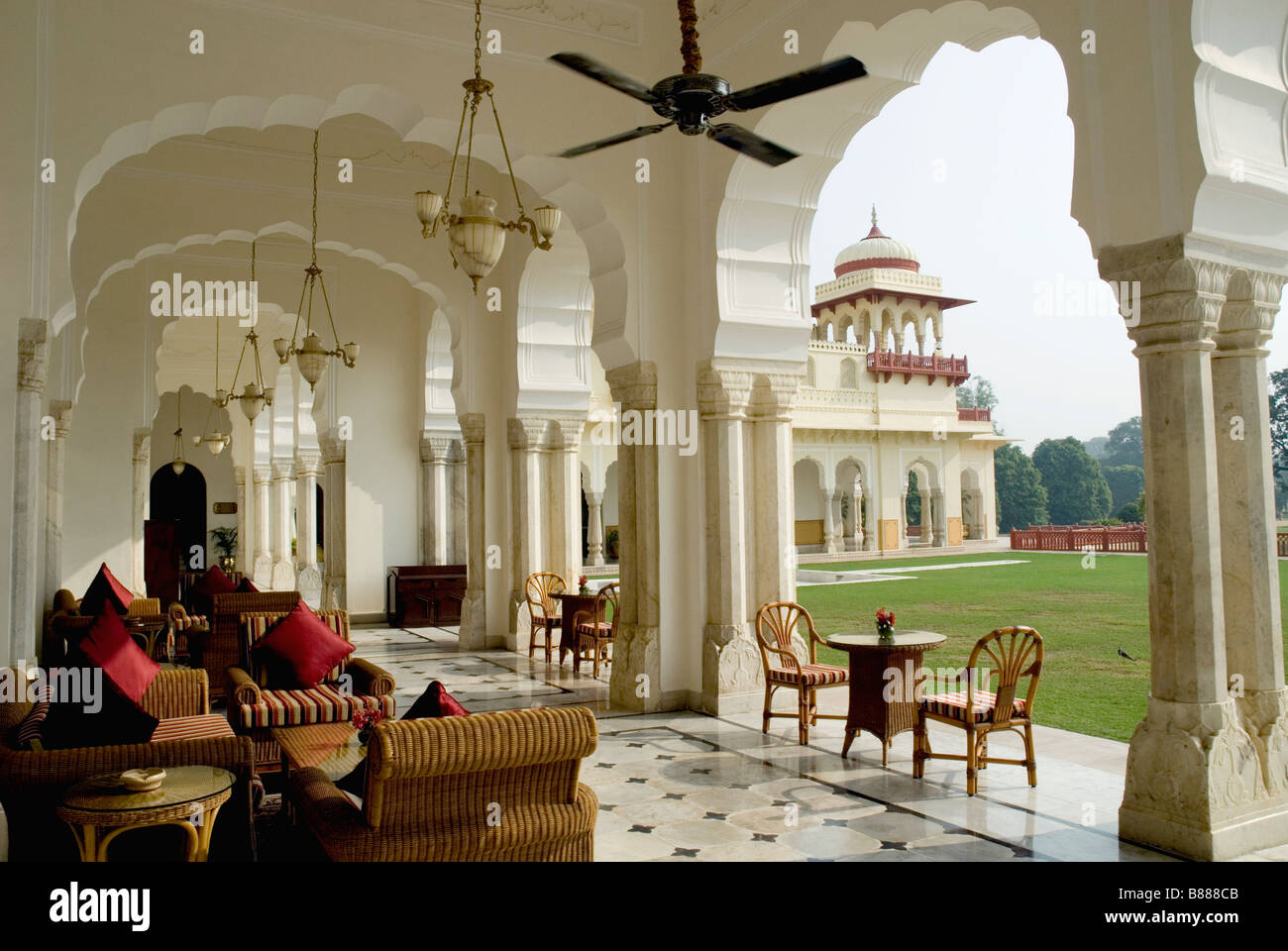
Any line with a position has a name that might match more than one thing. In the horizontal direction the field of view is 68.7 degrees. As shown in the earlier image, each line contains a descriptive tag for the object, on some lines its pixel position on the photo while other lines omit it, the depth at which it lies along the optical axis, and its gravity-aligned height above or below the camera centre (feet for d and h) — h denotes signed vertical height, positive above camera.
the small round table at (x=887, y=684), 17.94 -3.32
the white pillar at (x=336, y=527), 43.29 -0.29
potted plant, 80.40 -1.53
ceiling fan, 11.68 +5.36
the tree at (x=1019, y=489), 158.40 +2.87
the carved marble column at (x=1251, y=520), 13.93 -0.27
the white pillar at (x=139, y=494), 41.16 +1.53
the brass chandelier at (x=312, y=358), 27.63 +4.80
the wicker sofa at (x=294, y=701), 16.92 -3.39
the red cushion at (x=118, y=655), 14.75 -2.09
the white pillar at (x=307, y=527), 50.34 -0.31
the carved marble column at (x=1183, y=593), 13.20 -1.29
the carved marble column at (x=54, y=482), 30.12 +1.42
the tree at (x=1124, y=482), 201.26 +4.81
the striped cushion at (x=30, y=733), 12.98 -2.89
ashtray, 10.64 -2.90
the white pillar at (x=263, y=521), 61.26 +0.08
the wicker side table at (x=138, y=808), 10.22 -3.11
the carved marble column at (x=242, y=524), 67.13 -0.10
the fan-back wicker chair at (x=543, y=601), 31.76 -3.04
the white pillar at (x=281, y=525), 57.82 -0.20
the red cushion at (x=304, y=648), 19.16 -2.60
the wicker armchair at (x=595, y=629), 28.78 -3.51
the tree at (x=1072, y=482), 165.48 +4.08
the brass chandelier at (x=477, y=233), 15.08 +4.57
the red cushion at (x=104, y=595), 29.24 -2.19
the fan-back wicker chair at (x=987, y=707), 16.21 -3.53
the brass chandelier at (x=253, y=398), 37.04 +4.92
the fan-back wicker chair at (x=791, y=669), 20.20 -3.50
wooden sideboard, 42.96 -3.50
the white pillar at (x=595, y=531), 86.48 -1.44
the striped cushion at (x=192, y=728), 15.80 -3.52
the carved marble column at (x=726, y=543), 23.49 -0.75
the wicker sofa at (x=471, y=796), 9.73 -3.05
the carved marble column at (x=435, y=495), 43.83 +1.09
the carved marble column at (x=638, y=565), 24.07 -1.31
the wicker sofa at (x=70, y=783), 11.23 -3.11
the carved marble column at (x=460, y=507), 44.45 +0.53
